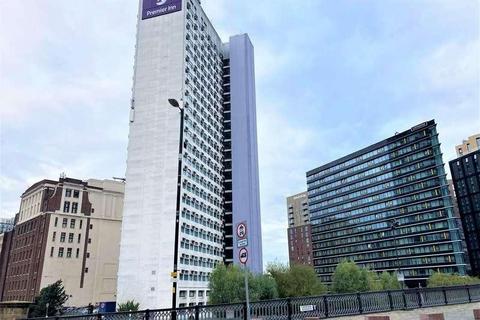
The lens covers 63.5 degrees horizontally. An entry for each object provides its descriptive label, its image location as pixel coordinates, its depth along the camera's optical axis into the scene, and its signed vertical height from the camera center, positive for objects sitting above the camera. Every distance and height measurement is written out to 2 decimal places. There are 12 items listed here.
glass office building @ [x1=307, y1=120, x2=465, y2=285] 115.88 +26.07
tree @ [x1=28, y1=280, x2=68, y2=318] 70.06 -0.53
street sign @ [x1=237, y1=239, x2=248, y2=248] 11.89 +1.48
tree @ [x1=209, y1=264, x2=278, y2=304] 54.66 +0.93
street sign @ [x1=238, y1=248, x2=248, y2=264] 11.52 +1.07
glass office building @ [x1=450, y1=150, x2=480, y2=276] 121.81 +27.35
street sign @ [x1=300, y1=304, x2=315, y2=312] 14.27 -0.57
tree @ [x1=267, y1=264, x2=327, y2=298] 58.88 +1.54
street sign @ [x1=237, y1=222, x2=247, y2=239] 12.10 +1.88
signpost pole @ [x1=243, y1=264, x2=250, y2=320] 11.05 +0.02
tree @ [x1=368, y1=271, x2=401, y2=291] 76.74 +1.55
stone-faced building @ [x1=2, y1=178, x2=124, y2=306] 94.94 +14.04
